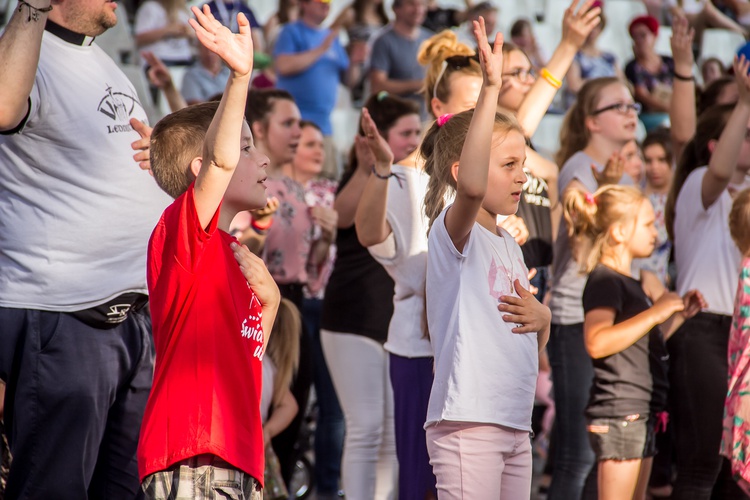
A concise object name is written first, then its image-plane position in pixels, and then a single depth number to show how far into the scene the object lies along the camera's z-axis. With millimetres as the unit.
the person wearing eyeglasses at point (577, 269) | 8477
